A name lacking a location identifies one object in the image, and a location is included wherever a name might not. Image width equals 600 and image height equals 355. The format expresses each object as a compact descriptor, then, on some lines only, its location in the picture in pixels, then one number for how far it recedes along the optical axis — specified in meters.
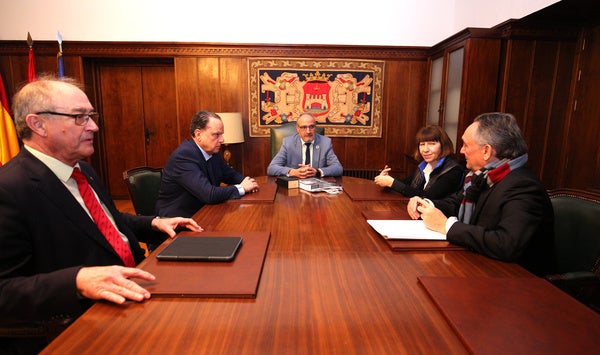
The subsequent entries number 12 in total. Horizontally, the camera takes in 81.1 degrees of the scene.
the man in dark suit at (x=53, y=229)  0.96
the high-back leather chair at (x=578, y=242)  1.32
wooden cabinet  3.35
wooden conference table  0.75
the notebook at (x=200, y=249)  1.15
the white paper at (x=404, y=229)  1.40
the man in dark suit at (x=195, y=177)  2.11
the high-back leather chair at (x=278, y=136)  3.81
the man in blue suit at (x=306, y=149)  3.29
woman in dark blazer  2.23
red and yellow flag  4.22
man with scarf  1.25
